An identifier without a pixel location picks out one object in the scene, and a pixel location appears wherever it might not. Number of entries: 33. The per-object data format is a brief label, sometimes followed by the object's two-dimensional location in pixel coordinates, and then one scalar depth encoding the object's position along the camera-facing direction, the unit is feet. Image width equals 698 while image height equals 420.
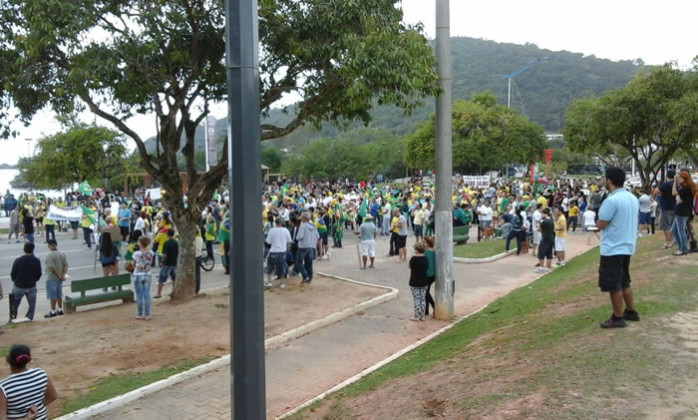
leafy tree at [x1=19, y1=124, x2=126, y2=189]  101.09
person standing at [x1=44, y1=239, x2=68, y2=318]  34.55
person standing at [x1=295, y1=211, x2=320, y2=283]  43.55
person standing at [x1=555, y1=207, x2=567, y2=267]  47.18
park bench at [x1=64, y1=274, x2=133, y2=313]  35.19
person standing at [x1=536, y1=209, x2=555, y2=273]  47.24
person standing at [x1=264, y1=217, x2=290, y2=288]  41.83
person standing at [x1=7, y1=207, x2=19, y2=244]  74.38
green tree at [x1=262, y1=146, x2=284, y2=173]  267.39
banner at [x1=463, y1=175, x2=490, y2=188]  109.40
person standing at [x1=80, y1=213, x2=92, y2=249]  66.80
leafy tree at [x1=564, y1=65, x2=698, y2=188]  64.18
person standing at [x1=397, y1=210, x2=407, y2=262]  54.47
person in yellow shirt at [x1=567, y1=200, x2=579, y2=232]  73.36
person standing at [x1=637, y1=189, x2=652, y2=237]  54.58
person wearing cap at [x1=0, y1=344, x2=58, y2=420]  14.80
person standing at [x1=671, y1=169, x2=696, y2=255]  32.86
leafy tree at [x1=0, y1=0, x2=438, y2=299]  30.94
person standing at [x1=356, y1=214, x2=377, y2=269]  50.54
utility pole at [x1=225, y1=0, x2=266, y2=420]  12.13
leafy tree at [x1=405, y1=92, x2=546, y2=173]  155.22
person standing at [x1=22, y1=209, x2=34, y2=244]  64.54
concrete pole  32.40
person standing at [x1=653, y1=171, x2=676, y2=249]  37.73
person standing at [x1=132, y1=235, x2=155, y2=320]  32.73
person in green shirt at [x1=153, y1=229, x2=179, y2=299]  38.93
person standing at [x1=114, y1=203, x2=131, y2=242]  65.10
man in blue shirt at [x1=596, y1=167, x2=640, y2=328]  19.15
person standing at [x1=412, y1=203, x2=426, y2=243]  65.30
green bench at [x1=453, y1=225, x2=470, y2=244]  64.20
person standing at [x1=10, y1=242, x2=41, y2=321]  32.53
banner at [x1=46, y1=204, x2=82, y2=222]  66.80
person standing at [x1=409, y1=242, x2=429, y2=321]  33.01
